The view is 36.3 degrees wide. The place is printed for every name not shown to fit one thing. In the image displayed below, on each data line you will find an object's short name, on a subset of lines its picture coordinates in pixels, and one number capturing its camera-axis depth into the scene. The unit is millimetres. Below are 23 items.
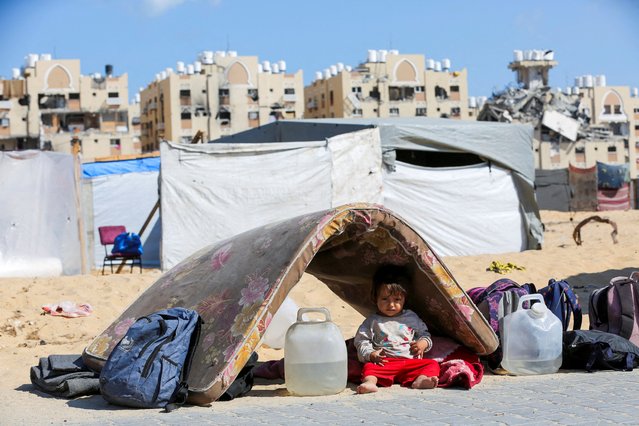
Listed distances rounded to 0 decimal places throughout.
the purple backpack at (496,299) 6273
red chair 14906
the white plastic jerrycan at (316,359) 5496
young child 5695
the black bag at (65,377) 5637
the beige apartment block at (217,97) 80750
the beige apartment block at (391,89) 82938
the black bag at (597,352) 6035
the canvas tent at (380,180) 13031
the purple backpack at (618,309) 6488
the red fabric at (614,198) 39281
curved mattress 5309
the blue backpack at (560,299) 6566
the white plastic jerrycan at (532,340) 5980
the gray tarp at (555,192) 38062
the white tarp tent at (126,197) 16828
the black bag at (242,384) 5398
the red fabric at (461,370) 5531
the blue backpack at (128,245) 13727
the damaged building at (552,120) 67250
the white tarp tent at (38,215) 12586
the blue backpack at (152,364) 5121
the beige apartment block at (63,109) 78312
